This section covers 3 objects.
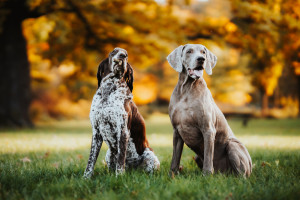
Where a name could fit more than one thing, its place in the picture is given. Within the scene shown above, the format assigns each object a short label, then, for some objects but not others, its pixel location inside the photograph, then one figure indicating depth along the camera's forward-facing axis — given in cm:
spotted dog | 328
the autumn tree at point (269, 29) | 1017
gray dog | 342
